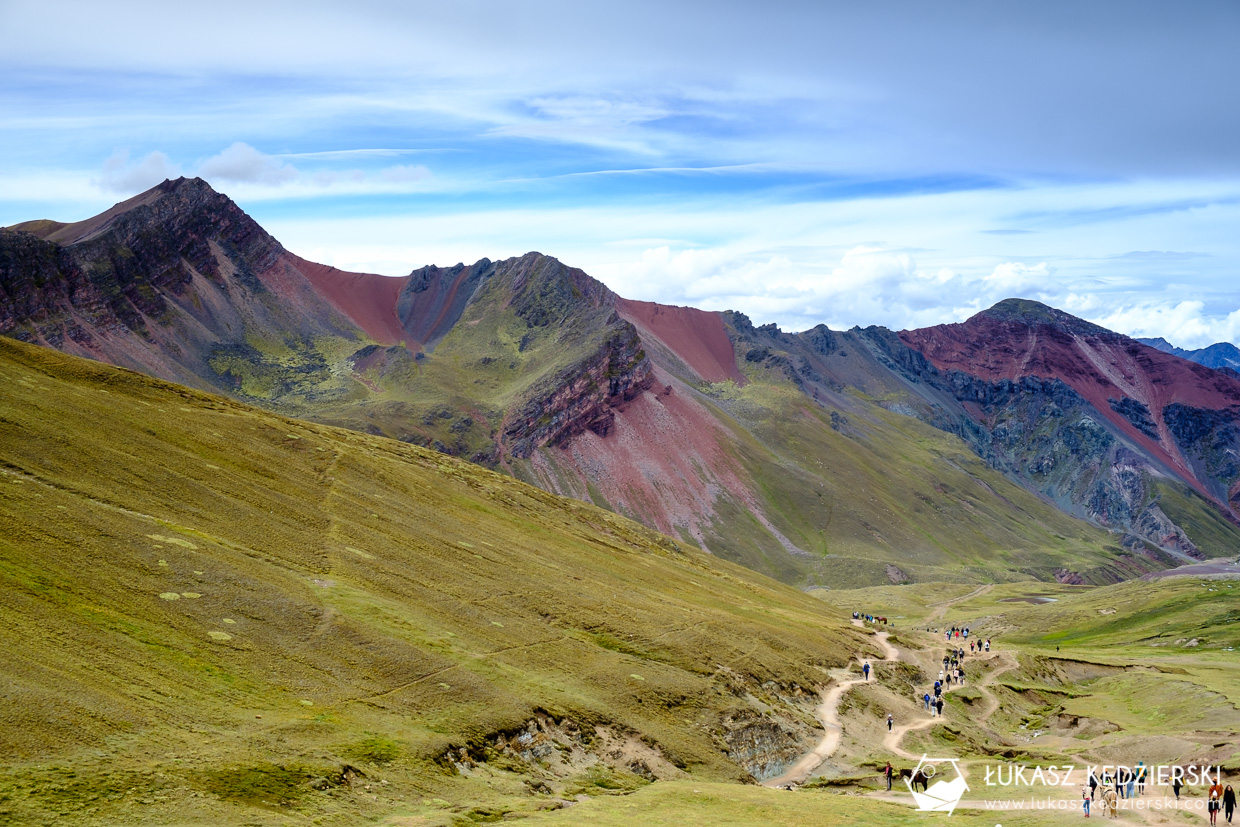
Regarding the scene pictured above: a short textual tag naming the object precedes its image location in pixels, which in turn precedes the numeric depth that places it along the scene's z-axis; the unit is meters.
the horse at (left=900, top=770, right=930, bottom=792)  72.12
